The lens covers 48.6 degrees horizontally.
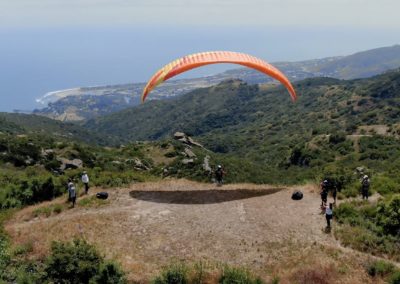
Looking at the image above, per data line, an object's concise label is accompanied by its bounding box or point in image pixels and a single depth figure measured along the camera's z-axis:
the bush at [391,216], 22.17
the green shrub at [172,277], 16.88
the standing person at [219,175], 30.49
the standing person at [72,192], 26.05
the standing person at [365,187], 25.59
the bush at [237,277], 16.86
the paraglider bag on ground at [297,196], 26.95
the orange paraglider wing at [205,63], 25.77
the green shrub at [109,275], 16.70
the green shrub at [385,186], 26.98
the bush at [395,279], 17.44
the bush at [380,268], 18.50
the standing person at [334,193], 25.93
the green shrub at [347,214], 23.09
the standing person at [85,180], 27.77
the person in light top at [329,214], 22.28
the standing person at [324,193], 24.67
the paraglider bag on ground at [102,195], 27.17
